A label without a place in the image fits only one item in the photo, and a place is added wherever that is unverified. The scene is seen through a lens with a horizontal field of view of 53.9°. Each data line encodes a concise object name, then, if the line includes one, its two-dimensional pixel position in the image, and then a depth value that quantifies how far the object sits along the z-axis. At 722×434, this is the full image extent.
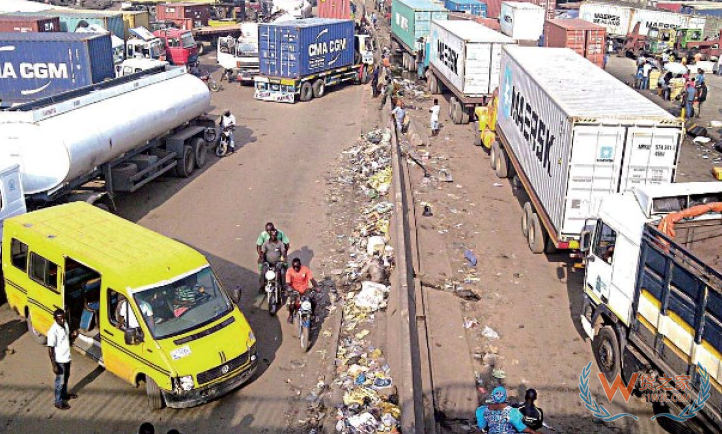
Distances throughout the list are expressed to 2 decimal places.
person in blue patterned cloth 6.82
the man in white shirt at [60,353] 8.52
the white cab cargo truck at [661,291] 7.22
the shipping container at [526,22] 36.22
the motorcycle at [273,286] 10.98
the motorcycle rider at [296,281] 10.59
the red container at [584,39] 28.50
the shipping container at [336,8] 44.56
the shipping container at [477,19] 36.25
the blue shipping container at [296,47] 26.92
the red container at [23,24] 29.12
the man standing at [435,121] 22.66
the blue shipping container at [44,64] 20.12
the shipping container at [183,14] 44.78
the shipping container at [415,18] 34.34
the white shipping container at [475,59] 22.53
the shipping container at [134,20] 36.79
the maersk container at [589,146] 11.34
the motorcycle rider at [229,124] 20.66
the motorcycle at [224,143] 20.56
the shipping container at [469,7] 43.06
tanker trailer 12.82
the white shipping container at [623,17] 43.69
